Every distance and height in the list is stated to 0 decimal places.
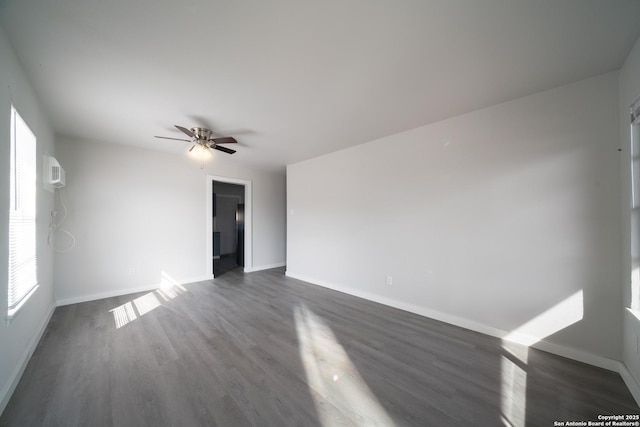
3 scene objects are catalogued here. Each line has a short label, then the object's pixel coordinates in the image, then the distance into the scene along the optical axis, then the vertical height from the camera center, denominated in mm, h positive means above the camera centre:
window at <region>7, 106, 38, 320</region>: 1744 -81
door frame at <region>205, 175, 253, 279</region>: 5130 -278
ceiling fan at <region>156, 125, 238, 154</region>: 2894 +903
